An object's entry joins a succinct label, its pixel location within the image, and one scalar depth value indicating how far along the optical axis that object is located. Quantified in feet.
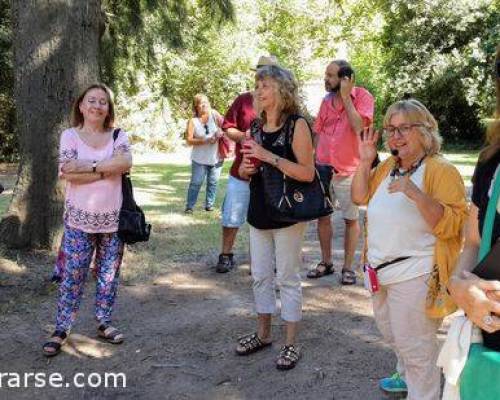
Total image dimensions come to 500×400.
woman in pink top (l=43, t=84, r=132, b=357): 14.15
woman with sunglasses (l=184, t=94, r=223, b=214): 31.55
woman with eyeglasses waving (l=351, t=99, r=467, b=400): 9.65
